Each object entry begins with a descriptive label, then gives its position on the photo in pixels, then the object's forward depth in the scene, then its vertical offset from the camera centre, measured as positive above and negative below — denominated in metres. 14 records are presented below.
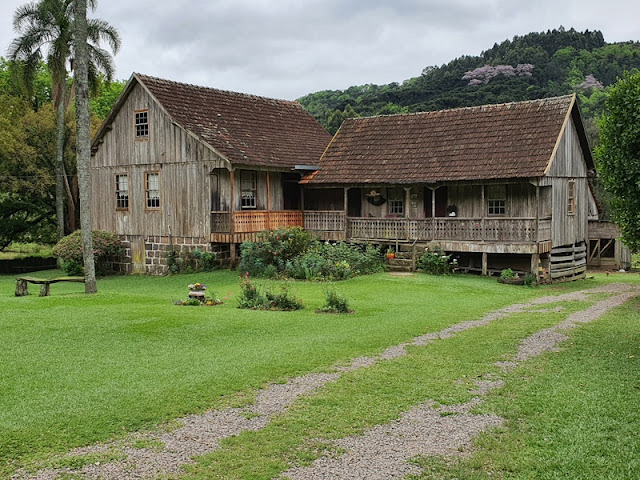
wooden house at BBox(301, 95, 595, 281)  26.27 +1.43
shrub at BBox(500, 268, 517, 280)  25.47 -2.05
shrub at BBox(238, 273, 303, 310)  18.62 -2.09
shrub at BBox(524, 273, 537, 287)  25.00 -2.26
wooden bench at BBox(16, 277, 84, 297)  21.53 -1.79
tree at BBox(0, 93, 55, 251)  37.31 +3.38
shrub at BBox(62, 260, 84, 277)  31.50 -1.80
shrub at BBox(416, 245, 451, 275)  27.11 -1.64
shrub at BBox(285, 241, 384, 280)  25.67 -1.52
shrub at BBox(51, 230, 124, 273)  30.45 -0.88
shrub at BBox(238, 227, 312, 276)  26.62 -1.02
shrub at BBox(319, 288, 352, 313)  18.09 -2.18
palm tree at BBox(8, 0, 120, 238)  35.28 +9.69
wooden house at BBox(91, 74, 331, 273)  29.06 +2.43
